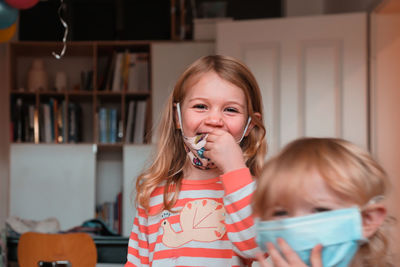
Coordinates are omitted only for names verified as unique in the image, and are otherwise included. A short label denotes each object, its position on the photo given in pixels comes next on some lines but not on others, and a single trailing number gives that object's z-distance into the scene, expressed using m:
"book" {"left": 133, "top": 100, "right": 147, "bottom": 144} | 3.80
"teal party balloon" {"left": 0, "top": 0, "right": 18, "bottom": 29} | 2.22
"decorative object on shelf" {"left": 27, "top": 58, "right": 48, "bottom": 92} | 3.81
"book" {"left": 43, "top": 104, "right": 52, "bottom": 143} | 3.74
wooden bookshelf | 3.76
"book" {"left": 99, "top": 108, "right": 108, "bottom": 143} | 3.81
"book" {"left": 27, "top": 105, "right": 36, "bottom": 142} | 3.74
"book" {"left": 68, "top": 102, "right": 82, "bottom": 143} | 3.80
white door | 2.85
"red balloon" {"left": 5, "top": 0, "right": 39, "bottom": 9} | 2.21
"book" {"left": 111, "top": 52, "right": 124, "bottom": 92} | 3.81
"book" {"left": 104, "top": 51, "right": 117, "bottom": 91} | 3.84
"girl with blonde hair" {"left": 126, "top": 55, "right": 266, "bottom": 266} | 1.06
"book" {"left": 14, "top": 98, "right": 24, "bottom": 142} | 3.73
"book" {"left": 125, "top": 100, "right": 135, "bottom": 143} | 3.81
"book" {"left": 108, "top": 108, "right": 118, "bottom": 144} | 3.81
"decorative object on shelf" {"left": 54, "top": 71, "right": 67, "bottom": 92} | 3.89
